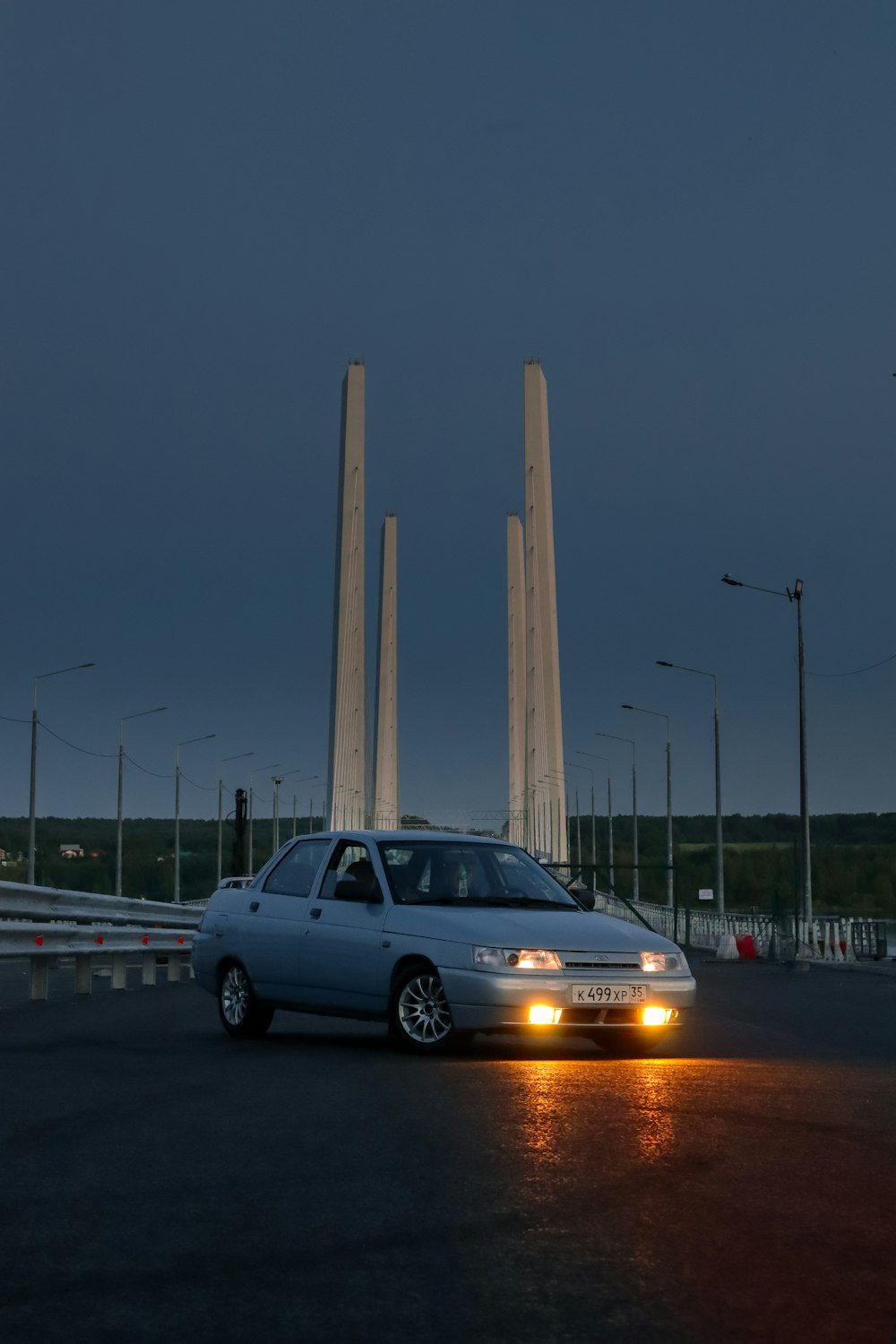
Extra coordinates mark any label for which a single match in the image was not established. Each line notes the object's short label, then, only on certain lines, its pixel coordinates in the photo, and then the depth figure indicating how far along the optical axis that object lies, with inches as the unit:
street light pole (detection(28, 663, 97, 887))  2054.1
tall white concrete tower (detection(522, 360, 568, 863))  2561.5
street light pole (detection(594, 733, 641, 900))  3883.9
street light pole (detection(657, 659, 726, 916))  2314.2
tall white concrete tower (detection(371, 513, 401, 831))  3560.5
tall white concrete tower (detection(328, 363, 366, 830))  2787.9
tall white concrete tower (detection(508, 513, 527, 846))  3506.4
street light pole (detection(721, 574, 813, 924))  1737.2
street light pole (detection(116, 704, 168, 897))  2822.3
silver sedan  468.4
